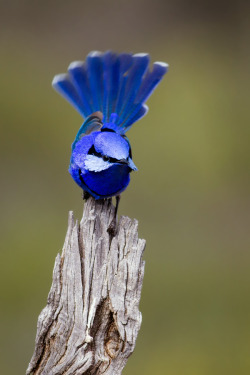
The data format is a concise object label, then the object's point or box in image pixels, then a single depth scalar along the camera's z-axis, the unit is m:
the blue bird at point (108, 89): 5.48
